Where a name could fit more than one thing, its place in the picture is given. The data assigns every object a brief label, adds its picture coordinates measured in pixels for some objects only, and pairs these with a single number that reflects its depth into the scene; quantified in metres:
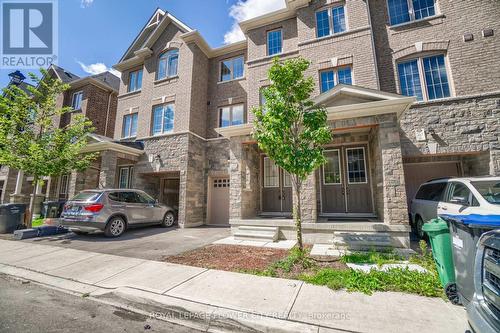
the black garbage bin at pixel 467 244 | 2.54
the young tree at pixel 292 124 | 5.25
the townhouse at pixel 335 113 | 7.04
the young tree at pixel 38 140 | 8.68
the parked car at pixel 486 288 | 1.72
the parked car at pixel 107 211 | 7.59
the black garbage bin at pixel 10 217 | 8.79
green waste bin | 3.20
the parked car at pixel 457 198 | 4.90
